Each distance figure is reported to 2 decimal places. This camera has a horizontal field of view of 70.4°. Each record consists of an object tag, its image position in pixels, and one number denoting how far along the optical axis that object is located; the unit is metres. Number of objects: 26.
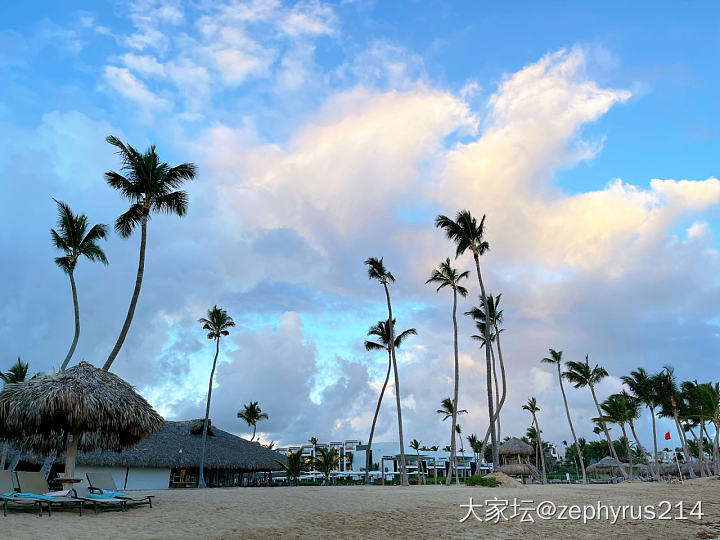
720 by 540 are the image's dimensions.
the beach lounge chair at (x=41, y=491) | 11.36
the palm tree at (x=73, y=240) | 23.67
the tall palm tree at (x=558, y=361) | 49.56
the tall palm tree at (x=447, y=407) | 54.67
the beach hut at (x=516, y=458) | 46.62
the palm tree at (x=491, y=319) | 36.81
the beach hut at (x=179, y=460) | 29.45
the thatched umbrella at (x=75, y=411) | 13.39
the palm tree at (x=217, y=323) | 42.62
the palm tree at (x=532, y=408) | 56.09
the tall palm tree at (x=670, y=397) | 42.59
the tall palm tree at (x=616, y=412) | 45.34
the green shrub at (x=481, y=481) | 25.17
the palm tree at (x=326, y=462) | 33.67
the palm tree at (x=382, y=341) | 39.59
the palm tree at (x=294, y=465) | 33.69
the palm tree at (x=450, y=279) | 36.63
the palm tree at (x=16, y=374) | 33.47
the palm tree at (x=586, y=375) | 48.31
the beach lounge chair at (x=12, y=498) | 11.13
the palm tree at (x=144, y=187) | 19.92
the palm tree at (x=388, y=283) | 36.78
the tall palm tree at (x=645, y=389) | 44.58
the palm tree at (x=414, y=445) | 59.50
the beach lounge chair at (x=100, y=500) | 11.82
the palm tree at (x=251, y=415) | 73.88
